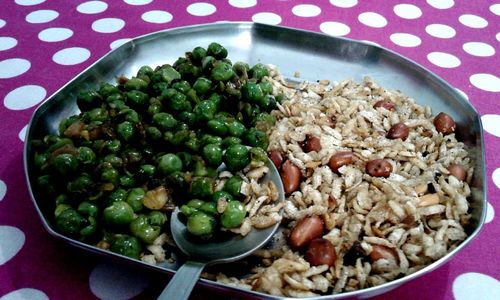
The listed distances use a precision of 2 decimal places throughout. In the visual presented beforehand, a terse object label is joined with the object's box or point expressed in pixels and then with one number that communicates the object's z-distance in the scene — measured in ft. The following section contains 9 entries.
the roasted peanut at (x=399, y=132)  0.72
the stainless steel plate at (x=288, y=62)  0.70
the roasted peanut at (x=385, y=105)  0.77
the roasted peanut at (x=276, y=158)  0.68
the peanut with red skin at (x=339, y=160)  0.66
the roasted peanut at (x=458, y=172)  0.64
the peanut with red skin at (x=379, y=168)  0.65
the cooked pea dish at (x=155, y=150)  0.57
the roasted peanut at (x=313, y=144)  0.69
